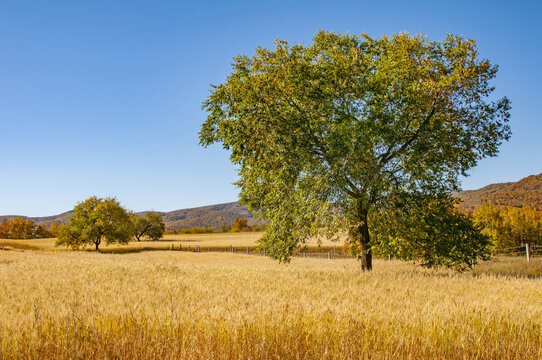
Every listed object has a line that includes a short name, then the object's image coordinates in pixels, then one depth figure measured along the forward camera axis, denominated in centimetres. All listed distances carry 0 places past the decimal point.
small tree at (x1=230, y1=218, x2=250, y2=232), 16354
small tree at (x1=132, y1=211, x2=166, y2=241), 9638
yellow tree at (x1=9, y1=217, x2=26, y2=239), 13675
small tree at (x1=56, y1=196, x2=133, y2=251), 5938
